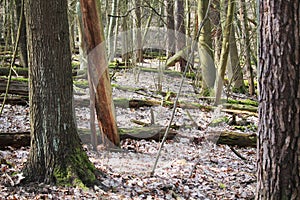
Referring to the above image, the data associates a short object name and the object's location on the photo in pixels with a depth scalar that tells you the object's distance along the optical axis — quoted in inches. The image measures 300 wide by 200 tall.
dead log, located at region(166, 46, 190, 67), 603.6
